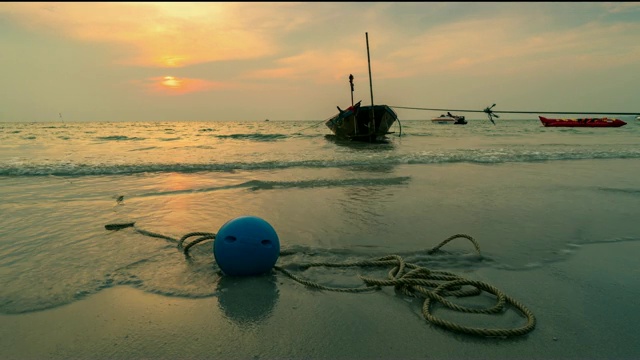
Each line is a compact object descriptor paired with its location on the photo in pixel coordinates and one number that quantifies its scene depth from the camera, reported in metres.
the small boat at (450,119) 64.06
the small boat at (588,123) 44.28
